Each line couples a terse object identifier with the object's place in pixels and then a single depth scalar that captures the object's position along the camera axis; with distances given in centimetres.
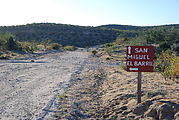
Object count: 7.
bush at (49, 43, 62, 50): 5267
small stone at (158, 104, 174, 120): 603
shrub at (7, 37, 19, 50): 3759
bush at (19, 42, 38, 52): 3906
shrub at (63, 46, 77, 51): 5763
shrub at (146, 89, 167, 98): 802
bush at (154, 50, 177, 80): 1115
